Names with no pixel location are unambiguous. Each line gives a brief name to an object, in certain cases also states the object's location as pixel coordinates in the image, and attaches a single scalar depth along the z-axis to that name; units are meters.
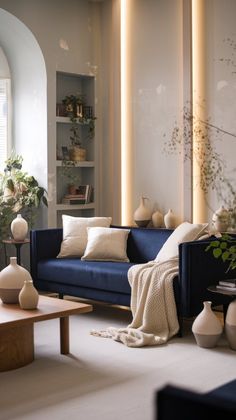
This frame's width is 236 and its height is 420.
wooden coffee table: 3.86
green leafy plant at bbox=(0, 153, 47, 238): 6.40
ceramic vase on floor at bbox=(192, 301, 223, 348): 4.34
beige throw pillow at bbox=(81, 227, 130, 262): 5.68
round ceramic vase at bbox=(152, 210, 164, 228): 6.35
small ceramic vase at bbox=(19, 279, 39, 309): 4.12
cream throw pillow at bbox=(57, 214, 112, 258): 5.91
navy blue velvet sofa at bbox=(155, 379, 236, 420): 1.18
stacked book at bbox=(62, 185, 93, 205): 6.87
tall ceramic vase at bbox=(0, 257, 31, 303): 4.28
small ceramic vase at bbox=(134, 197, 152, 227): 6.42
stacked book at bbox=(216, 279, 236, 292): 4.59
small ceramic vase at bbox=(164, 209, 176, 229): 6.22
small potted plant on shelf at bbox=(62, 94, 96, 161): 6.86
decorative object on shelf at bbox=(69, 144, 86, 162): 6.90
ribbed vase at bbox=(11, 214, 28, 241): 6.18
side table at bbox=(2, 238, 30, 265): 6.14
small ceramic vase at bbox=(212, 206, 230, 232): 5.64
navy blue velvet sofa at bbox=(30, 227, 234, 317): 4.68
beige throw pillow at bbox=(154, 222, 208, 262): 5.11
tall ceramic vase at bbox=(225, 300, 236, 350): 4.34
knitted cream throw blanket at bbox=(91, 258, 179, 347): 4.55
